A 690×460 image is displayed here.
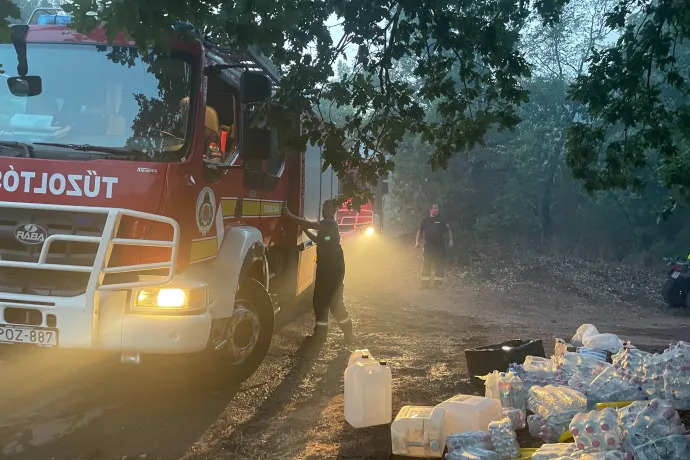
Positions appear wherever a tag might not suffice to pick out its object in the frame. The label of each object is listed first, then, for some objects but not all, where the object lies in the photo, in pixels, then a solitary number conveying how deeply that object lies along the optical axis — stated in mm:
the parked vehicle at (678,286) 11258
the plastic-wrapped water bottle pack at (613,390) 4113
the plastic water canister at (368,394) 4367
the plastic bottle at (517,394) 4355
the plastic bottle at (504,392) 4352
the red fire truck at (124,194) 3996
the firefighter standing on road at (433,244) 12891
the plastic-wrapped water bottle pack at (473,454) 3400
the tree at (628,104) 6438
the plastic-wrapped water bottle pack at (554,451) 3282
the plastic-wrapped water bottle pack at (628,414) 3381
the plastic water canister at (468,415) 3895
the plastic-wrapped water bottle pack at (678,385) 4133
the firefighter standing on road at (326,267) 7074
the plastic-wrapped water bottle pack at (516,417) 4086
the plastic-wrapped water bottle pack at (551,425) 3855
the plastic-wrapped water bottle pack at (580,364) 4571
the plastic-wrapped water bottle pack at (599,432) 3275
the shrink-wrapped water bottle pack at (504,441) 3484
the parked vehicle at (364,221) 13875
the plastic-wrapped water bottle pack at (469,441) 3561
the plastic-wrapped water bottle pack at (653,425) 3289
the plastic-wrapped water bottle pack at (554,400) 3963
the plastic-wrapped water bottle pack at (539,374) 4516
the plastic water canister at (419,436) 3764
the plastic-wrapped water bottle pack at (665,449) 3158
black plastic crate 5137
